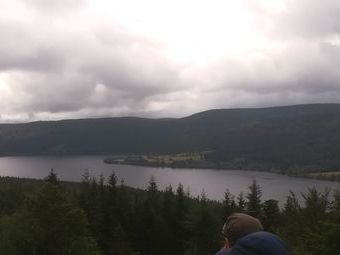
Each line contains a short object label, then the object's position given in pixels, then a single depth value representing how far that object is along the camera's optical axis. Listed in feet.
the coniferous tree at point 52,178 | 159.32
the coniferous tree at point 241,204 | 175.37
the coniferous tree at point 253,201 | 169.23
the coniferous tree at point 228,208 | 171.17
